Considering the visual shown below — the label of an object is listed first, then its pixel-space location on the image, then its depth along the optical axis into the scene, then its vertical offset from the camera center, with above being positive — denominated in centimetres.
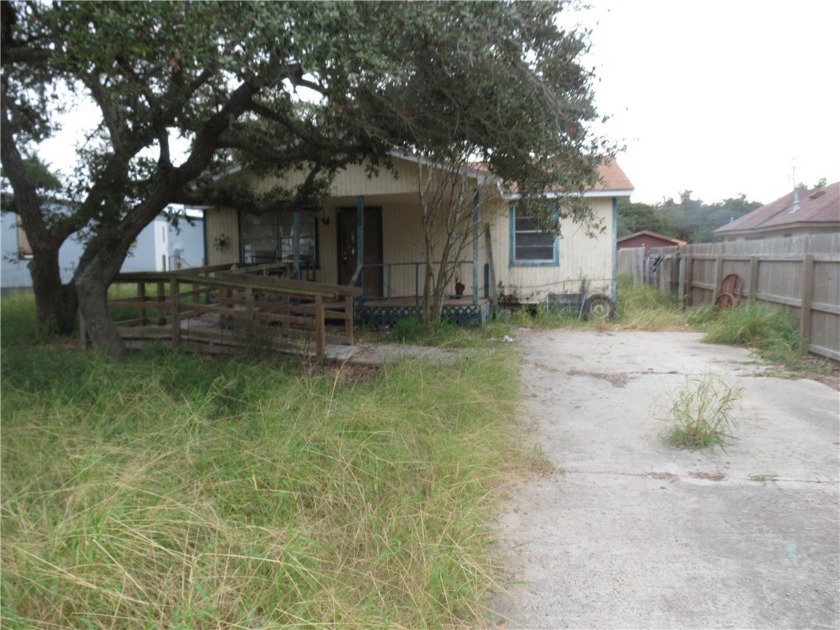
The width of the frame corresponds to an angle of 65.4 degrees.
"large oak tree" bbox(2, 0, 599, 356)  522 +185
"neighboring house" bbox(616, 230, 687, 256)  3814 +168
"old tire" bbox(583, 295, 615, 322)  1419 -82
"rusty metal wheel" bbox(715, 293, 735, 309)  1290 -66
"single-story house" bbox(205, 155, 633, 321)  1407 +49
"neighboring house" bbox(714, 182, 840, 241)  1695 +148
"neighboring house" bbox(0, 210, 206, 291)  1984 +87
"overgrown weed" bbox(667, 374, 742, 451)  550 -138
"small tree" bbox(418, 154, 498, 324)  1062 +112
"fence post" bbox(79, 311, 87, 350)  867 -84
